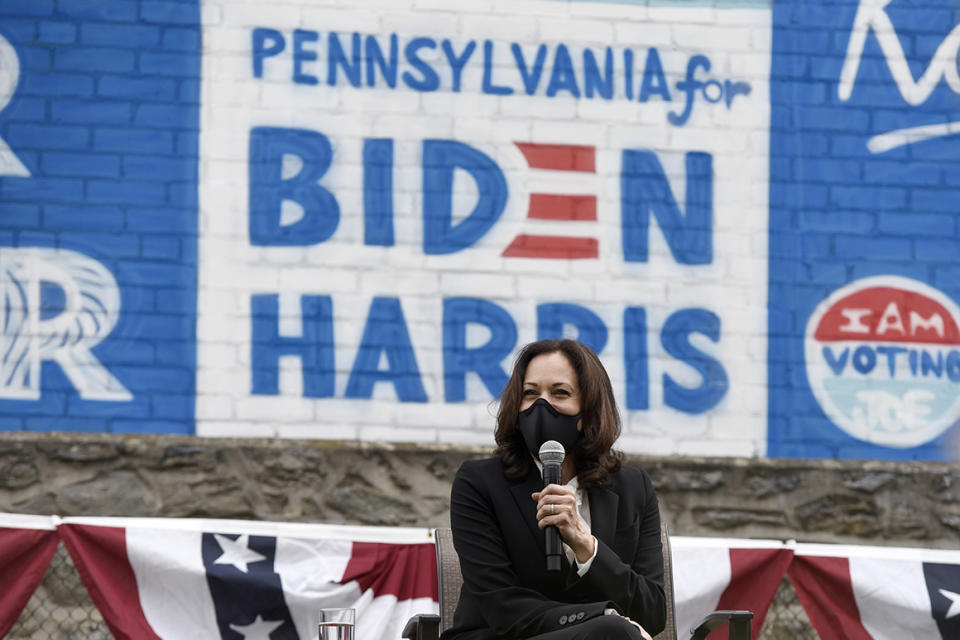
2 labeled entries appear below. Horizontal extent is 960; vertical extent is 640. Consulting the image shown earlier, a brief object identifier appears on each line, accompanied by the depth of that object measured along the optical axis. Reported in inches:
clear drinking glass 308.7
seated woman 295.1
